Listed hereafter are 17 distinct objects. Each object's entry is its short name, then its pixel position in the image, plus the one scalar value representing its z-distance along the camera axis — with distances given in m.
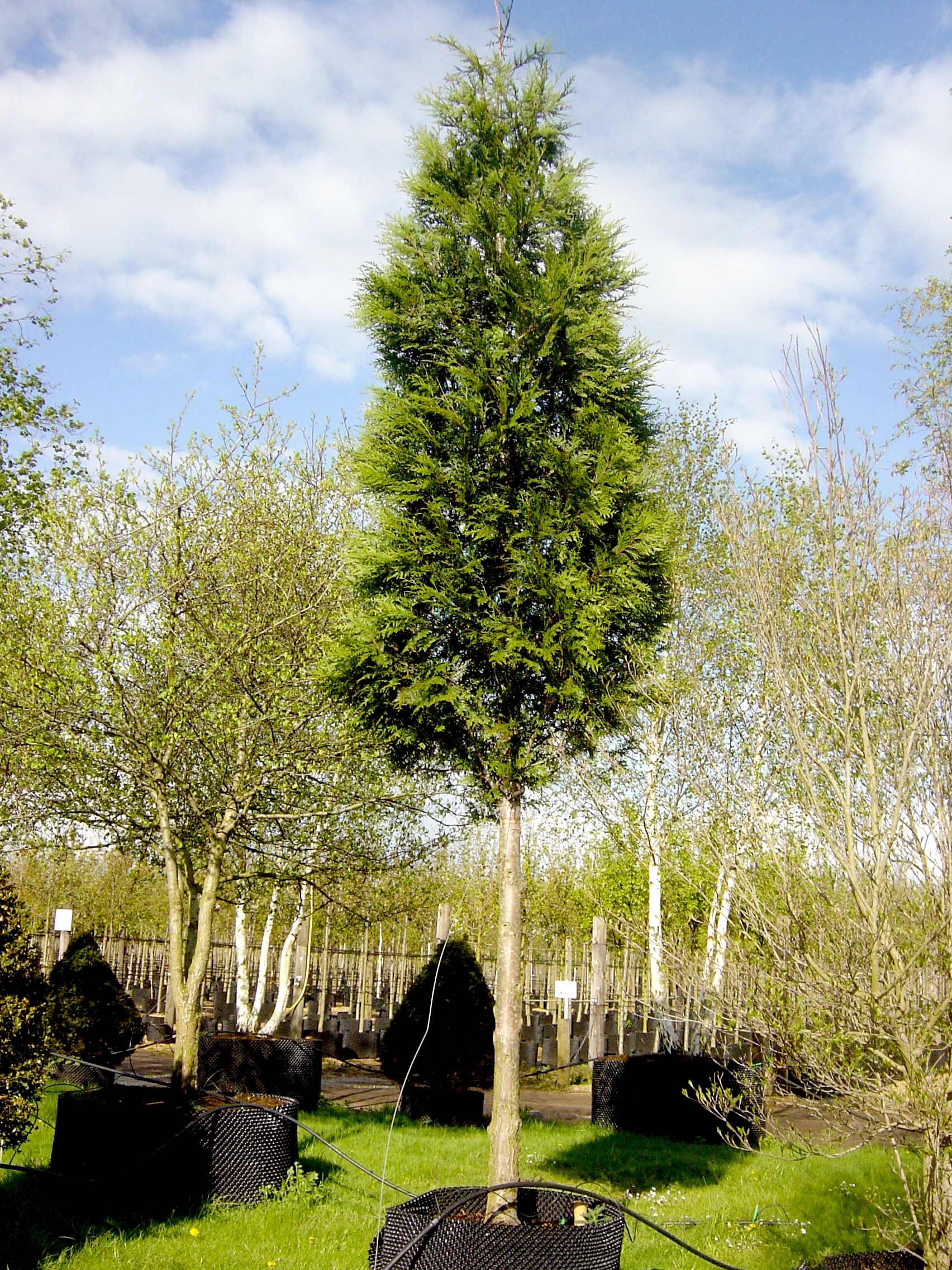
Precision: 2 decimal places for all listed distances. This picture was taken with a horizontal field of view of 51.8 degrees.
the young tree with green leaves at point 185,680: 8.12
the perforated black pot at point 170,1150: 6.32
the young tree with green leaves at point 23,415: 15.80
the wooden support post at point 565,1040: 14.89
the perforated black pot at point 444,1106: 10.28
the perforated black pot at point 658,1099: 10.08
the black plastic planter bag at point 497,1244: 4.00
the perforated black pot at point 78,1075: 9.98
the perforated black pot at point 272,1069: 9.90
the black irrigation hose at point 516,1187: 3.81
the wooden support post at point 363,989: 18.61
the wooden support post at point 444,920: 13.42
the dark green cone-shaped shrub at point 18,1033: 4.85
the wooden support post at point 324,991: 16.95
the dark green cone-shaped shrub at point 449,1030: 10.70
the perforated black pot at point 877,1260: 4.41
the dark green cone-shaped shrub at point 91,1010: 11.17
